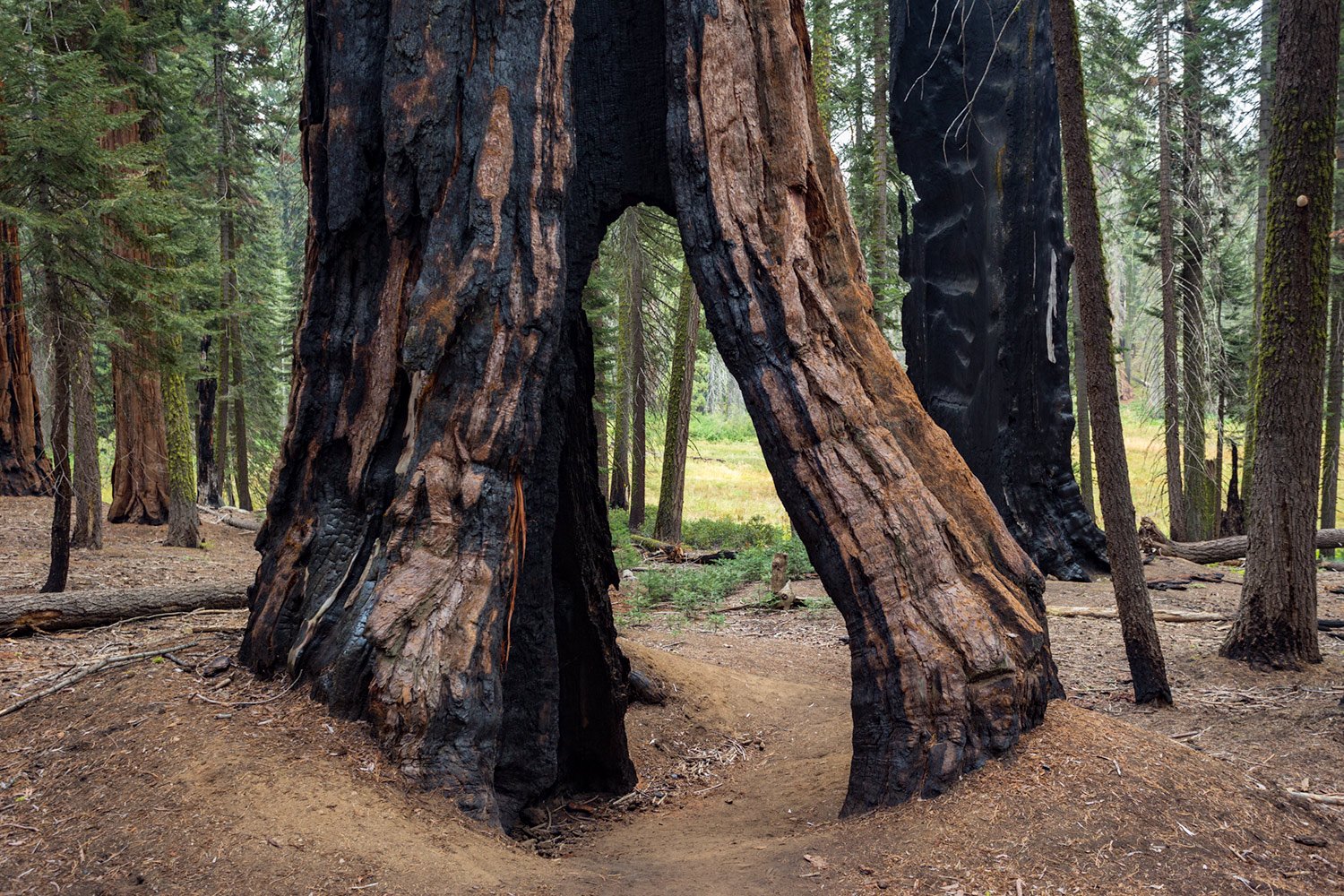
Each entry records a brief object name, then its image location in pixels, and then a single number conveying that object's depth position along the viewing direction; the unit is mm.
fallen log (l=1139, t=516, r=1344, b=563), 13648
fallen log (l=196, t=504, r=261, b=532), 15555
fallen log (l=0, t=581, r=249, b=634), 6561
